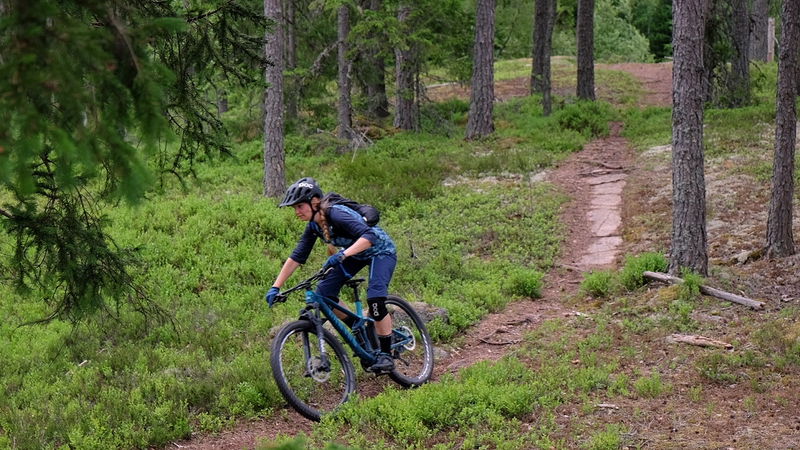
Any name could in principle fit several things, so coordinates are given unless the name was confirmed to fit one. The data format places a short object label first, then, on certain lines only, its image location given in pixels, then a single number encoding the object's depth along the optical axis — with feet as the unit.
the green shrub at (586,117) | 74.23
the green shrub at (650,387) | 23.11
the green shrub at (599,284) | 34.45
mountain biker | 22.94
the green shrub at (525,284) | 36.45
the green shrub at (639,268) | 33.94
